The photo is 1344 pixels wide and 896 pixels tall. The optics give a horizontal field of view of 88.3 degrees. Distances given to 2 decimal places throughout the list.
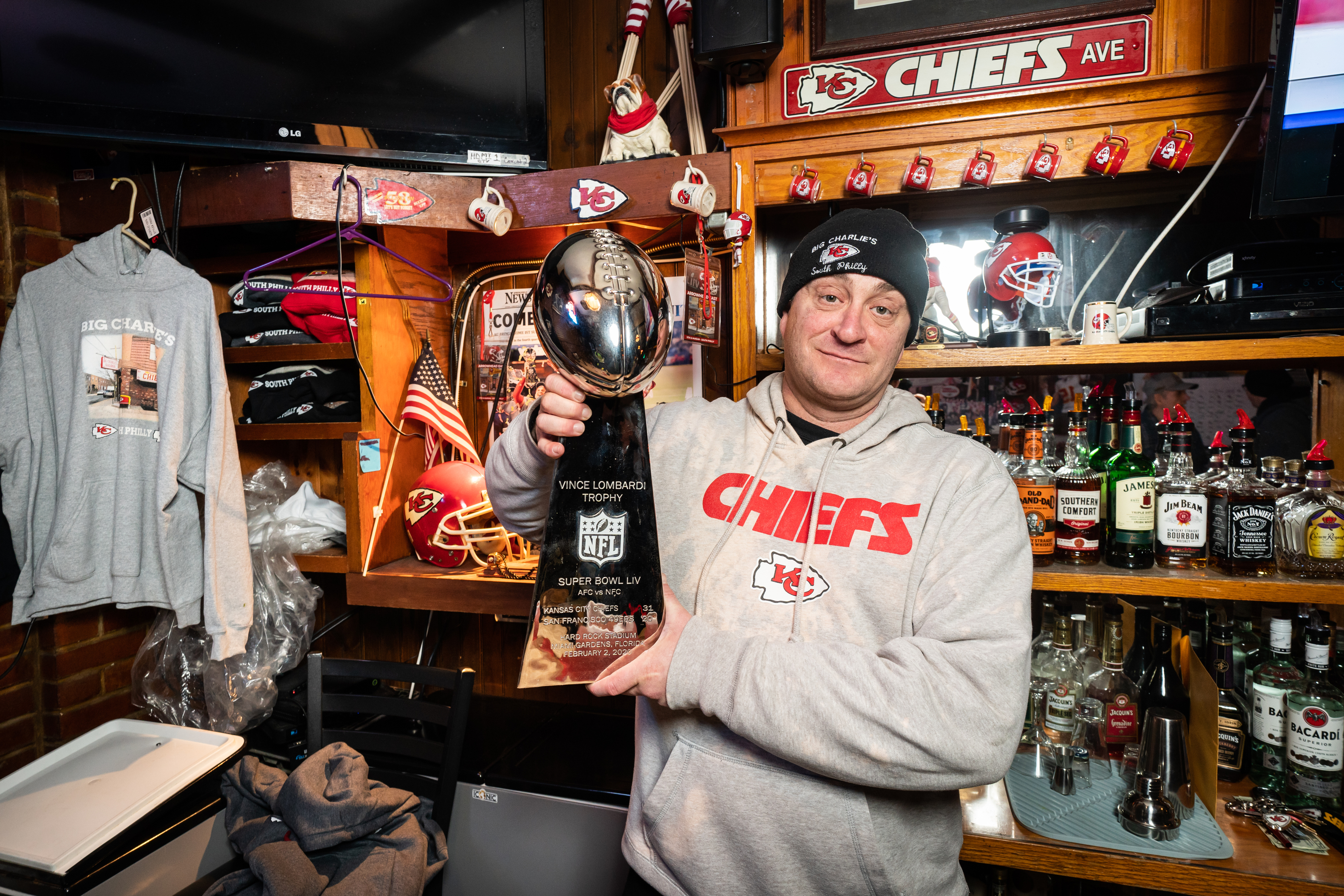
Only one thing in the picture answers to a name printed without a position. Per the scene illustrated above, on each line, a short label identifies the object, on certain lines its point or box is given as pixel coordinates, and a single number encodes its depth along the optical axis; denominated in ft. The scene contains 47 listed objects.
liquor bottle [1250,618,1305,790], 4.35
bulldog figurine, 5.27
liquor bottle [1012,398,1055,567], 4.49
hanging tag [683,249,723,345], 4.93
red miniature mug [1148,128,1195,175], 4.37
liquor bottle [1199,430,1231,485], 4.48
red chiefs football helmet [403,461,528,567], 5.41
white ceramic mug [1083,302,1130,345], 4.37
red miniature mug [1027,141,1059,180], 4.52
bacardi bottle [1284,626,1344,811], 4.13
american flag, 5.65
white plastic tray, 3.96
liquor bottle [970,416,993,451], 4.83
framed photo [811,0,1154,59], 4.51
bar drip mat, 3.99
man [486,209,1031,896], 2.78
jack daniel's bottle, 4.18
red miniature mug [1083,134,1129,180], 4.44
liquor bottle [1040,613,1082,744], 4.67
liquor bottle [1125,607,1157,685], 4.76
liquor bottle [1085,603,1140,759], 4.74
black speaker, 4.70
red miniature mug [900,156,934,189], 4.68
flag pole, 5.56
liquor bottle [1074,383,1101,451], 4.91
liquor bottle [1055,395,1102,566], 4.45
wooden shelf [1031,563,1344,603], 4.02
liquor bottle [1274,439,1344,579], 4.08
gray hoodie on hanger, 5.04
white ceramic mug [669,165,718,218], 4.87
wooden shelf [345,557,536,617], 5.19
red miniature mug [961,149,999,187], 4.63
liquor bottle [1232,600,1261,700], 4.64
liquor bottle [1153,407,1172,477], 4.54
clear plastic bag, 5.56
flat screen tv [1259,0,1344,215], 3.88
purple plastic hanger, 5.13
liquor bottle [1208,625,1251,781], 4.60
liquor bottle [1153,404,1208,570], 4.33
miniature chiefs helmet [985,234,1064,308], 4.58
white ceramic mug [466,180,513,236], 5.34
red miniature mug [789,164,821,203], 4.89
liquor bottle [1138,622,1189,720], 4.62
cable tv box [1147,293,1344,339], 4.12
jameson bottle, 4.40
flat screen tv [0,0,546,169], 4.84
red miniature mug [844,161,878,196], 4.79
